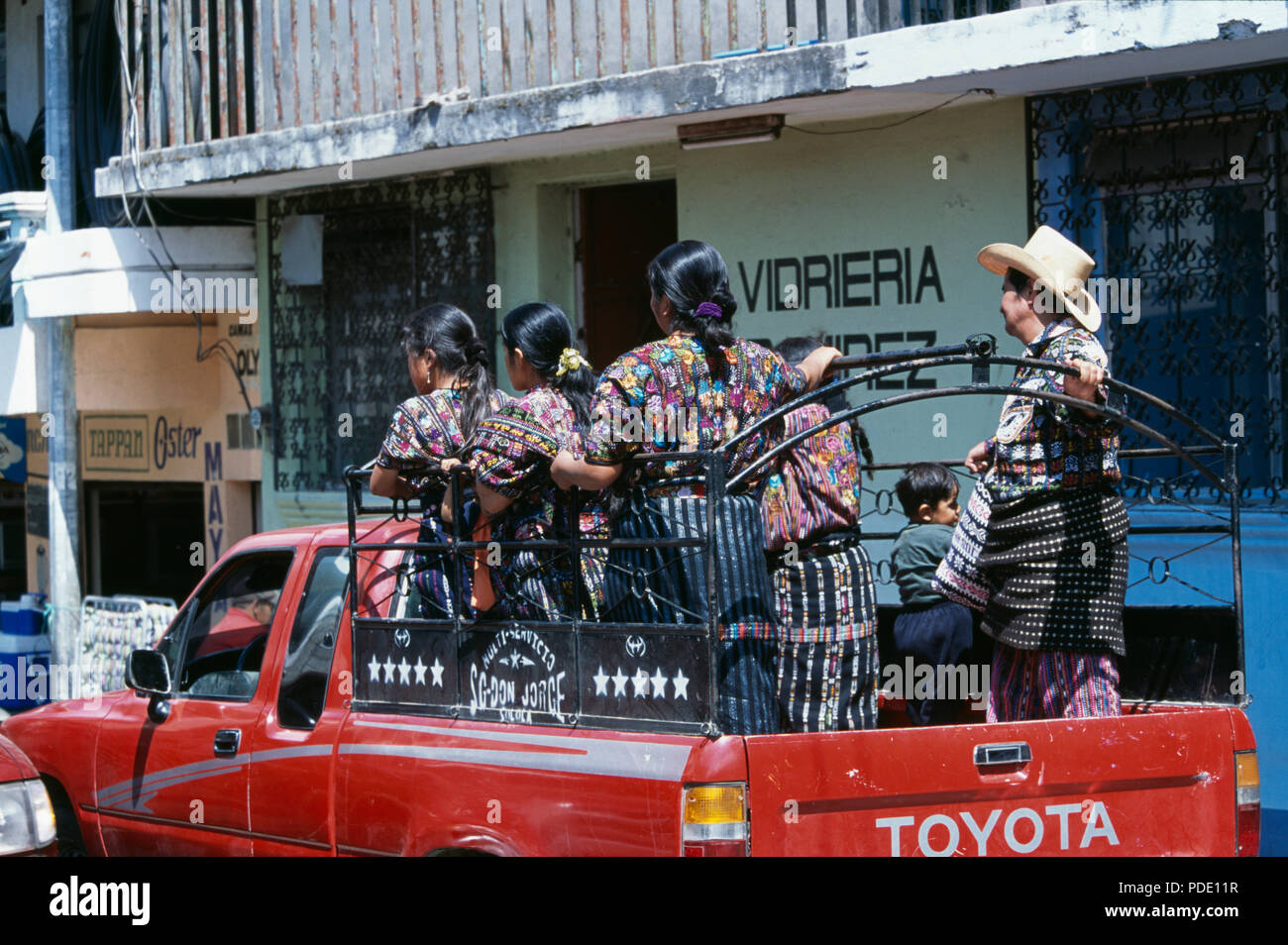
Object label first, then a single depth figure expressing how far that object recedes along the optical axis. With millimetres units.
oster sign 11156
